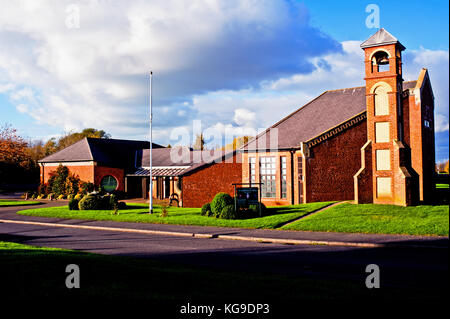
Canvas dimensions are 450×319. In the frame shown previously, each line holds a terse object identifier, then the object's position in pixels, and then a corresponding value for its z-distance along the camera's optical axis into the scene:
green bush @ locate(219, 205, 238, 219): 22.30
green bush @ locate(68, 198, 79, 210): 30.17
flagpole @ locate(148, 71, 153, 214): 27.61
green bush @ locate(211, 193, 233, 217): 23.11
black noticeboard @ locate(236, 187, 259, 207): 22.73
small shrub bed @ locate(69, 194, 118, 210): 30.00
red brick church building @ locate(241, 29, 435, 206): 22.92
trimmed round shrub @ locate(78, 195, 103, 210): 30.03
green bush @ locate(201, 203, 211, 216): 24.23
